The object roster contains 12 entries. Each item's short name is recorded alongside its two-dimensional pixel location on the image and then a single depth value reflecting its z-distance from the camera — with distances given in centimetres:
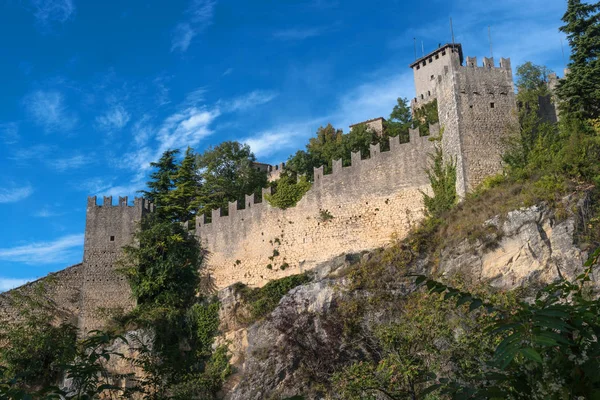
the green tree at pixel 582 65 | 2577
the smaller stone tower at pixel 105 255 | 3145
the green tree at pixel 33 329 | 2772
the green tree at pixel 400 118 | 4253
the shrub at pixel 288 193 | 3028
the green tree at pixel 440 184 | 2539
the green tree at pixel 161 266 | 3133
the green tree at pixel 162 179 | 4003
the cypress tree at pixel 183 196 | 3766
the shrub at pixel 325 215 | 2889
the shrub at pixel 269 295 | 2797
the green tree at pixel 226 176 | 3750
